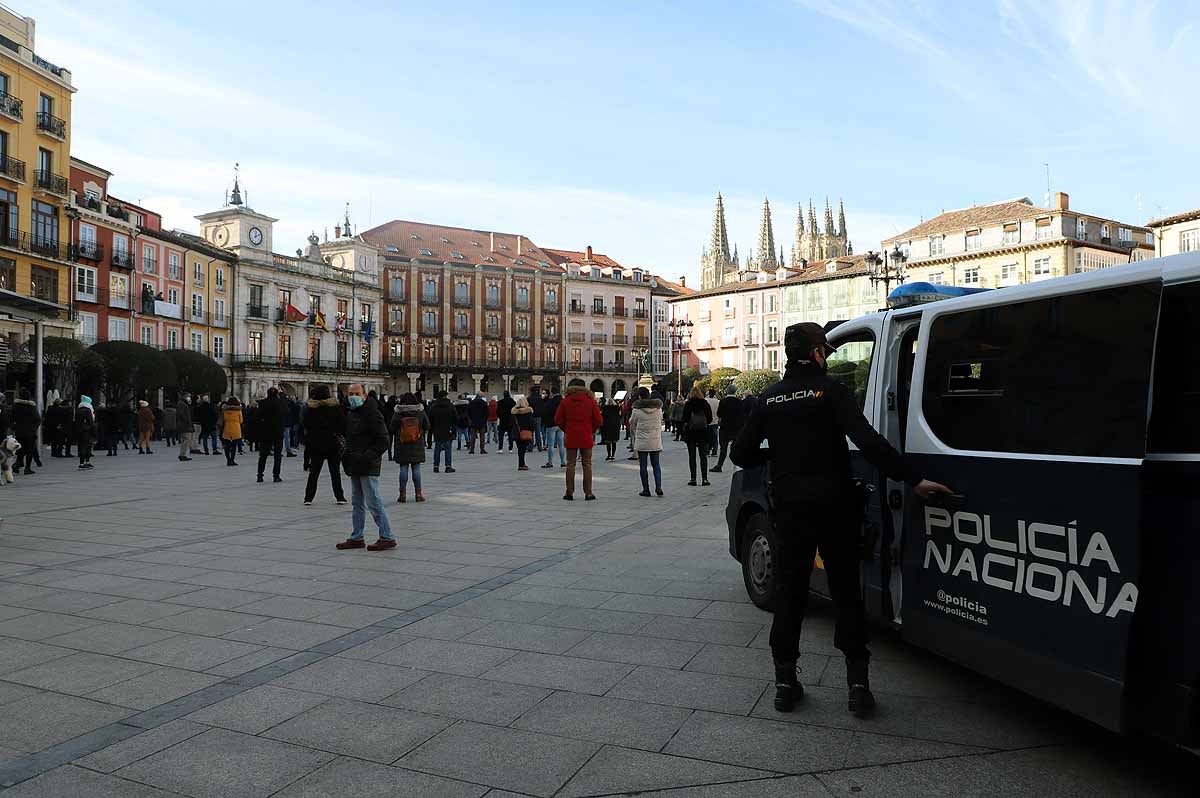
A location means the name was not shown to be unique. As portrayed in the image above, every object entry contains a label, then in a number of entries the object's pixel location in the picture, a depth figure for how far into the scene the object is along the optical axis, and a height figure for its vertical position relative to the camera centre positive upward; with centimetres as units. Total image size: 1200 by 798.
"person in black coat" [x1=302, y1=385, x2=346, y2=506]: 1206 -53
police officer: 407 -52
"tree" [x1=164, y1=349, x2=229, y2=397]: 4512 +97
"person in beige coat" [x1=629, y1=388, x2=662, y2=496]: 1322 -59
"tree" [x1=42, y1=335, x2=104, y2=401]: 3061 +100
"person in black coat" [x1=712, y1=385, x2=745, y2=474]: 1551 -34
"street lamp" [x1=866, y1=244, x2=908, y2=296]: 2846 +467
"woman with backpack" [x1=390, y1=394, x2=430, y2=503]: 1211 -57
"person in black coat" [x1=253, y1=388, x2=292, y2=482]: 1584 -66
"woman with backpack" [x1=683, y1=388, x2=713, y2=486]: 1481 -50
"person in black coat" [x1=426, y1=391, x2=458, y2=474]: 1712 -54
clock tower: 6531 +1234
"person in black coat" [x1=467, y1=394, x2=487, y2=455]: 2444 -67
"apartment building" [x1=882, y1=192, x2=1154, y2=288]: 6122 +1152
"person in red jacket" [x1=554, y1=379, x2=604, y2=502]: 1259 -42
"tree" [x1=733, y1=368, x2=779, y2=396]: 6638 +122
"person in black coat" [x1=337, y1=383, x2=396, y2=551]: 865 -75
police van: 302 -38
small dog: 1584 -123
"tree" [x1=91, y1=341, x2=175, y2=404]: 3641 +90
